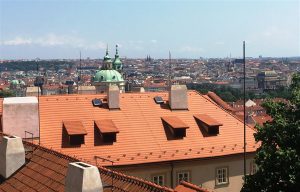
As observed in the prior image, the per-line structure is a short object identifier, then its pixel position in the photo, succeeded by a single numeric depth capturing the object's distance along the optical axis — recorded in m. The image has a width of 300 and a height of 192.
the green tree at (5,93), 118.88
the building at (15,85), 165.30
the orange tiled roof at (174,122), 26.69
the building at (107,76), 97.59
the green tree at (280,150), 15.70
